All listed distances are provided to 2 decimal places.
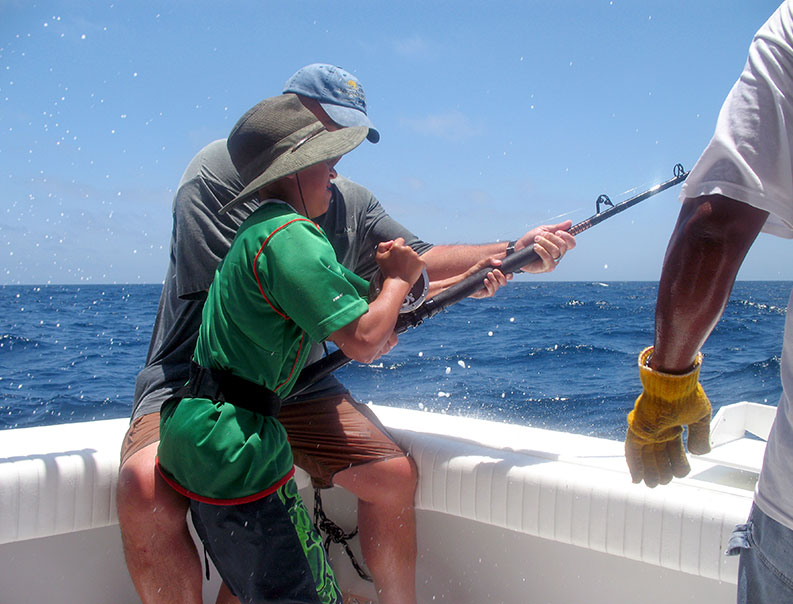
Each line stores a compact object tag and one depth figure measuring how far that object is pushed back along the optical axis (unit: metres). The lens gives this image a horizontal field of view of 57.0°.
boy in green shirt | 1.49
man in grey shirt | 1.84
